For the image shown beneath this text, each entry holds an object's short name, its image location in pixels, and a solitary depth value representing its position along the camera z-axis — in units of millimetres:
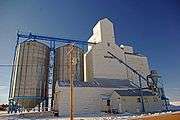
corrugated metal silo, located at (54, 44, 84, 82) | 37594
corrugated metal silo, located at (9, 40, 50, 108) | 32625
